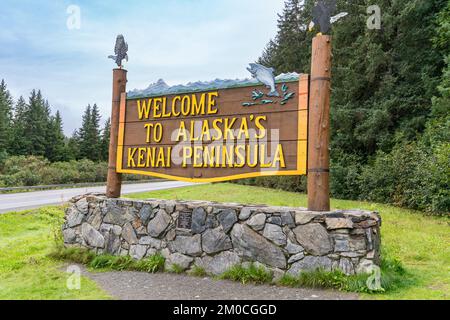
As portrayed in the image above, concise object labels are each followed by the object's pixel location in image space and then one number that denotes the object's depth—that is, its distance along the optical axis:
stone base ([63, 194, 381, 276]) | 4.66
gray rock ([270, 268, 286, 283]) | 4.88
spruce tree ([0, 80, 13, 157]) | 34.99
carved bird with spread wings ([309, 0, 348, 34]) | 5.00
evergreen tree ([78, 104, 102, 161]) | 41.91
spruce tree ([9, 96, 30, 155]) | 38.22
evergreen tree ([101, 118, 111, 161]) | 42.38
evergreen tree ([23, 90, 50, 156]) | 39.03
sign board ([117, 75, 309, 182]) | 5.22
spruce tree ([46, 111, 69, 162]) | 40.28
